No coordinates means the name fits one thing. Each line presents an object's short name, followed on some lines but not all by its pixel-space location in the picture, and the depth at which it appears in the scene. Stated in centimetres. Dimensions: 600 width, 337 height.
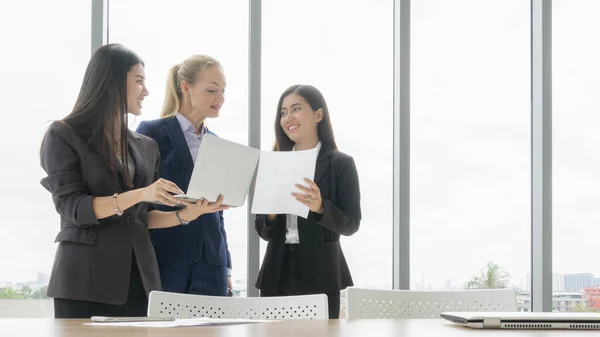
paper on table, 145
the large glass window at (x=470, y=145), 373
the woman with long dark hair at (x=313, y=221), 299
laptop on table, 146
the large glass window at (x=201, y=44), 348
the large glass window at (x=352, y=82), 360
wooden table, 130
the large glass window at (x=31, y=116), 327
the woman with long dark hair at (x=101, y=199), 235
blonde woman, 283
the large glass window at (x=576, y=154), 381
